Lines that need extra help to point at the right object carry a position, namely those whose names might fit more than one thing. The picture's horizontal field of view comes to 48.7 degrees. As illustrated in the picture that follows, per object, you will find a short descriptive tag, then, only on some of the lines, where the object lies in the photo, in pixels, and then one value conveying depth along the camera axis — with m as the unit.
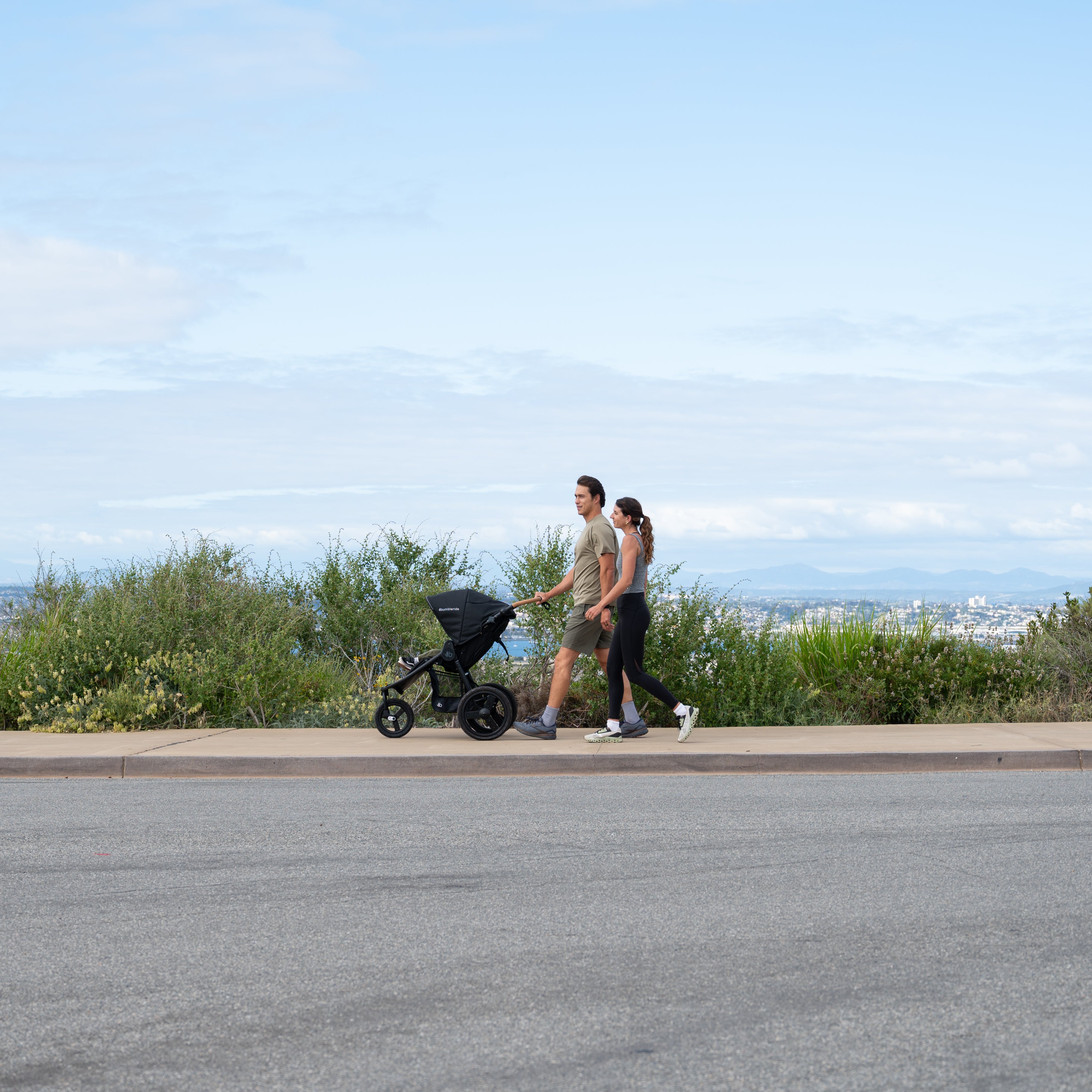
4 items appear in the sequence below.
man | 10.35
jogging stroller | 10.34
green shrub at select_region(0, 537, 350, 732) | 11.65
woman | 10.11
